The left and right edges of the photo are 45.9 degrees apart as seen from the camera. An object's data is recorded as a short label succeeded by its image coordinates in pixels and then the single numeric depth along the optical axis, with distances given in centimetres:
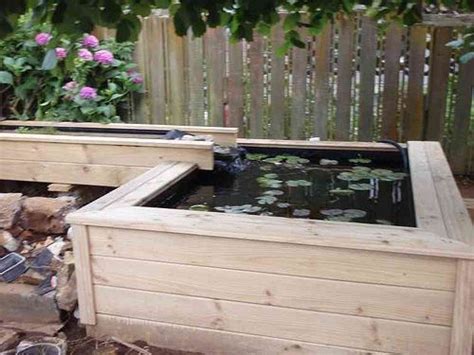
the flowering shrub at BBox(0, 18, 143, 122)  412
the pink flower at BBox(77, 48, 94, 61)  408
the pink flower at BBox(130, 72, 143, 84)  437
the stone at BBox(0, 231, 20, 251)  250
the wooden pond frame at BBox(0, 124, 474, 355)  169
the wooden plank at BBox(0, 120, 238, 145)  333
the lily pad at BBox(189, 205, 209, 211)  255
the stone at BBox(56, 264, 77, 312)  215
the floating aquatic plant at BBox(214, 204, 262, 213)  255
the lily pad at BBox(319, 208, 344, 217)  252
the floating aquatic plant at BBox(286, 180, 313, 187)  294
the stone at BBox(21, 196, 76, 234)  254
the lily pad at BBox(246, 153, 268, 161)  338
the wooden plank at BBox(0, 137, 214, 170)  282
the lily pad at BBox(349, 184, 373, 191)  284
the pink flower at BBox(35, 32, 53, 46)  404
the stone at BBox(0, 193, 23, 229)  251
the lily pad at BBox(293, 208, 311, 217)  253
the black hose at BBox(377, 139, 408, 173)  313
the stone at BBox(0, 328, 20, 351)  199
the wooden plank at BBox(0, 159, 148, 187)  292
